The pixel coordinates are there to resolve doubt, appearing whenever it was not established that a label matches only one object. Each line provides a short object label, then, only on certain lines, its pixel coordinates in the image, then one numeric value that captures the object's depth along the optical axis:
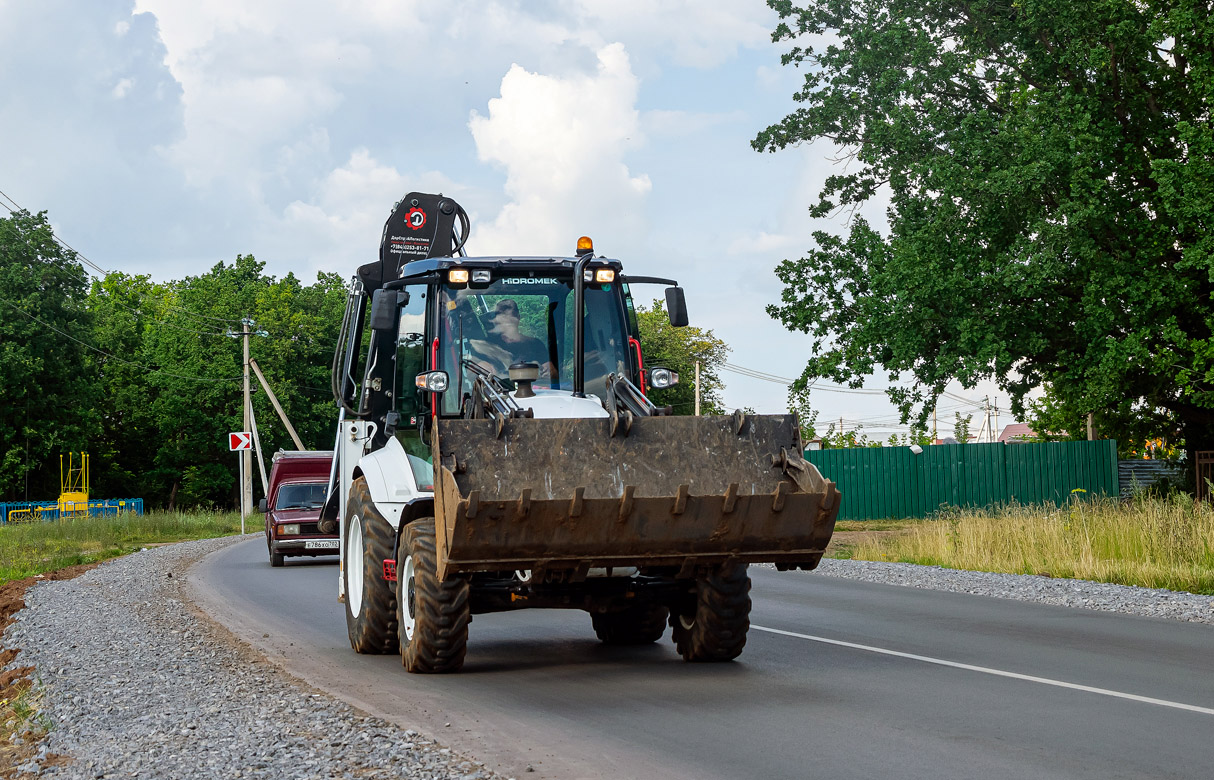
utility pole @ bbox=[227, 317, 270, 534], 50.12
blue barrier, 49.62
